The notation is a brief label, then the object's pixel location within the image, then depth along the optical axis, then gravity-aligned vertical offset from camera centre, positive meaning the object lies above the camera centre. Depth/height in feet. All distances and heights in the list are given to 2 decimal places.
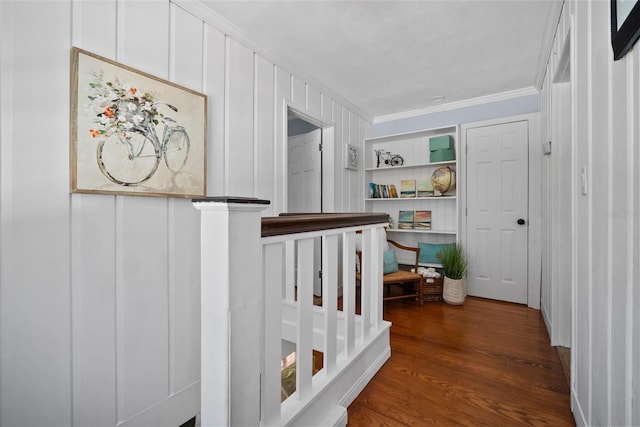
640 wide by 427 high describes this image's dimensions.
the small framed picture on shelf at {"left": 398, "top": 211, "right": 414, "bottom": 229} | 12.79 -0.26
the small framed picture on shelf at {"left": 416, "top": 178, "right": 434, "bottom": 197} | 12.25 +1.12
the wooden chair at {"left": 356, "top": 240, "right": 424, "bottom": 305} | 9.95 -2.37
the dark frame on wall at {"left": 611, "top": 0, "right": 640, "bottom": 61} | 2.38 +1.68
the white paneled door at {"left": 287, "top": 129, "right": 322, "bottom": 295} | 11.21 +1.50
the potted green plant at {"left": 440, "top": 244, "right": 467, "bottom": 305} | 10.16 -2.30
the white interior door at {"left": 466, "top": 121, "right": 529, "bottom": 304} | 10.42 +0.09
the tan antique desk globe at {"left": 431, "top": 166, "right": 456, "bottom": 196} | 11.55 +1.38
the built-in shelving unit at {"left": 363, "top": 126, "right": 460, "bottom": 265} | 11.93 +1.54
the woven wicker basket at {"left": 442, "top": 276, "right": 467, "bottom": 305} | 10.14 -2.77
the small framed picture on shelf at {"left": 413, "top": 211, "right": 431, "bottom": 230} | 12.44 -0.30
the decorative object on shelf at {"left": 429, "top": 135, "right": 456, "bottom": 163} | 11.49 +2.63
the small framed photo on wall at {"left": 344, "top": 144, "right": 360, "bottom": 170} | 11.79 +2.40
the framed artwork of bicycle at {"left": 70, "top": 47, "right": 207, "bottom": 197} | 4.48 +1.45
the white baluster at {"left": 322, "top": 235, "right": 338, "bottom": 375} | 4.46 -1.36
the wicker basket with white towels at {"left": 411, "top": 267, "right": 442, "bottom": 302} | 10.64 -2.79
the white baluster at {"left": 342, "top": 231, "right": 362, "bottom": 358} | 5.04 -1.39
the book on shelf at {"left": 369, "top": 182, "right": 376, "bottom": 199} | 13.03 +1.09
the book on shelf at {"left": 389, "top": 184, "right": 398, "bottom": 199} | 12.91 +0.96
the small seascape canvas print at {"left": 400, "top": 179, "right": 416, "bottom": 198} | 12.68 +1.14
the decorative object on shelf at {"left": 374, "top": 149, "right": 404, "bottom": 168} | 13.04 +2.55
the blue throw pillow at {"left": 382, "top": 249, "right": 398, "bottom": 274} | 10.55 -1.84
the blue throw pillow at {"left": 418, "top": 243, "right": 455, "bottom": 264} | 11.90 -1.63
